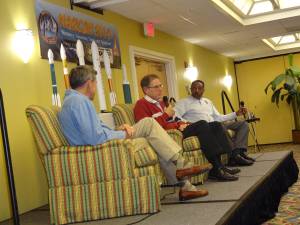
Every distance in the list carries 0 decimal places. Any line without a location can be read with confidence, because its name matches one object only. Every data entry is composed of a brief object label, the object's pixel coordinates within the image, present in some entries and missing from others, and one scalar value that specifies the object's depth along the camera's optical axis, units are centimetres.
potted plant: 959
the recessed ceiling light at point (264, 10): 669
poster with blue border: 388
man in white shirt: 472
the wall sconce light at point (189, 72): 729
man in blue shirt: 273
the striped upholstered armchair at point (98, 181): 270
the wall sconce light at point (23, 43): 354
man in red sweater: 367
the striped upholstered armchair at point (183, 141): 371
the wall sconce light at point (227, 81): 971
